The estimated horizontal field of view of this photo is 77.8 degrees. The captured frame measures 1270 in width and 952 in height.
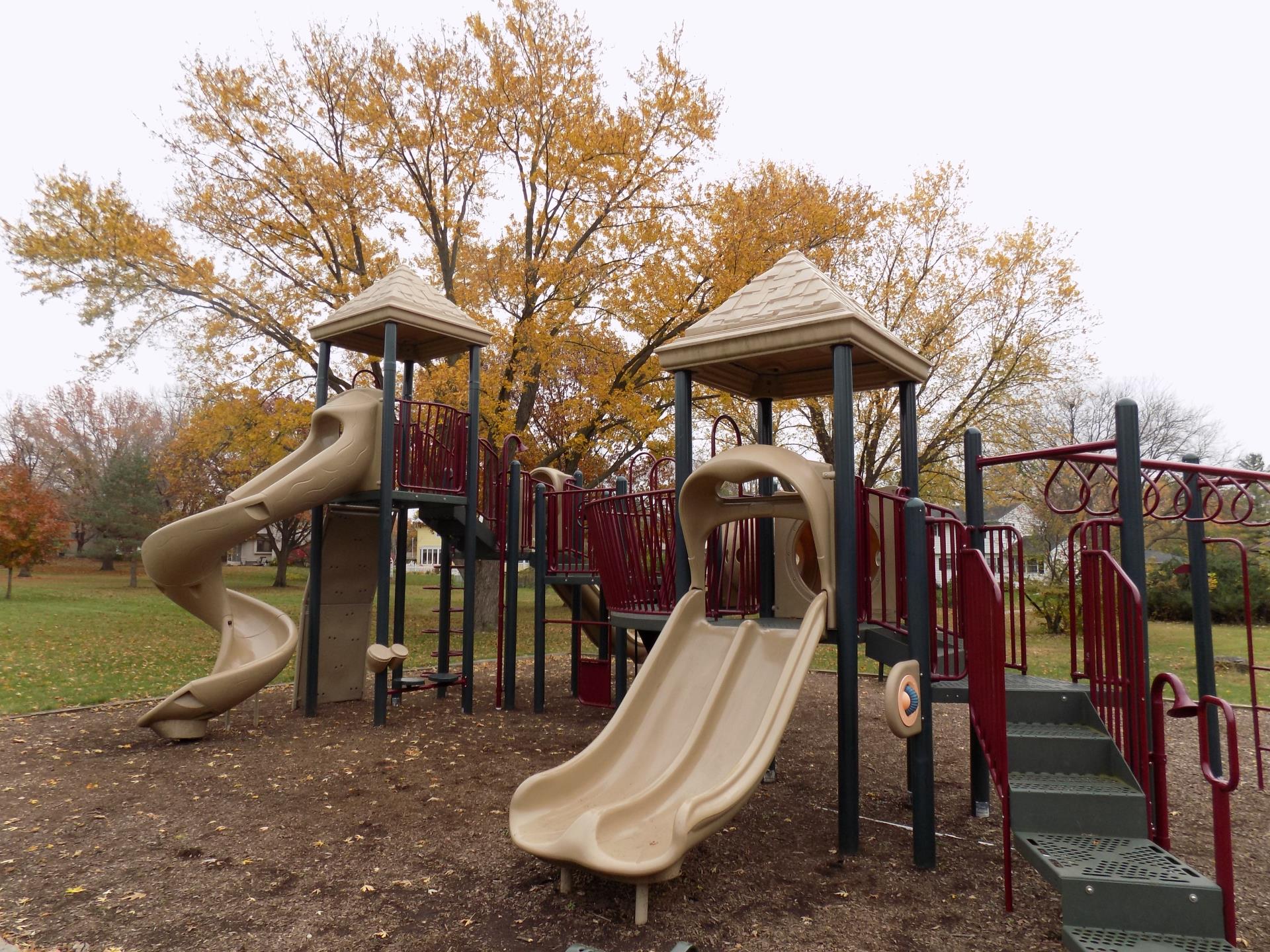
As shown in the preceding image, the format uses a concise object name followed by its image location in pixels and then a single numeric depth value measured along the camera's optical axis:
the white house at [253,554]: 53.75
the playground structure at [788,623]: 3.95
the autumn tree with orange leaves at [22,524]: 21.41
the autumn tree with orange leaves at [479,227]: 15.15
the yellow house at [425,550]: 63.90
